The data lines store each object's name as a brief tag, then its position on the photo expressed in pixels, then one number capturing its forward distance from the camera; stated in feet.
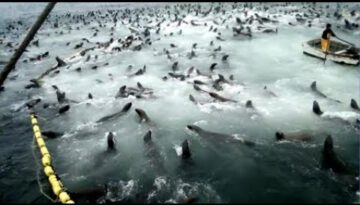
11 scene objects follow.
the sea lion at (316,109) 48.68
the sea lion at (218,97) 54.70
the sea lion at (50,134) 47.14
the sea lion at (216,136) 42.85
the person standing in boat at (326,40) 68.03
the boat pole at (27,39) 16.71
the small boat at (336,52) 66.85
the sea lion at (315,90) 55.89
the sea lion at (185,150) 39.49
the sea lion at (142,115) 50.58
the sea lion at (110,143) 43.28
